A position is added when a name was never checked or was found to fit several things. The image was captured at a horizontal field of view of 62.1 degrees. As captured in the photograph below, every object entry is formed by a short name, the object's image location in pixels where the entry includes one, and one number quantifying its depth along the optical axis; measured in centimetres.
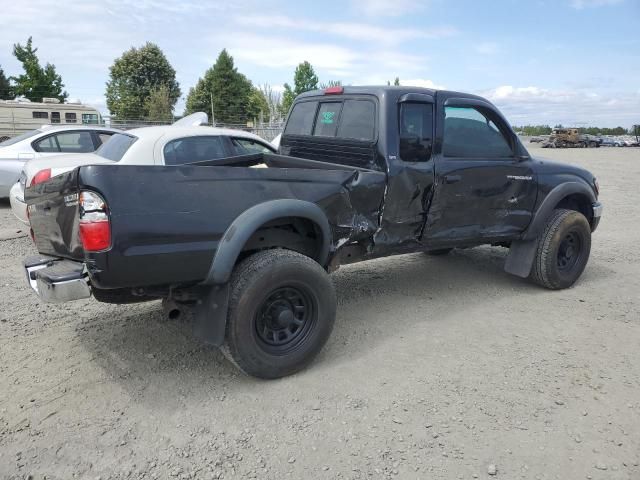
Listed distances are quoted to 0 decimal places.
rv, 2295
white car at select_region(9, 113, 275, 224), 632
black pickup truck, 295
